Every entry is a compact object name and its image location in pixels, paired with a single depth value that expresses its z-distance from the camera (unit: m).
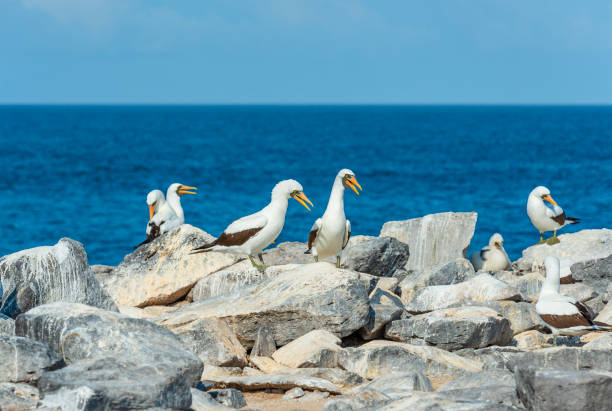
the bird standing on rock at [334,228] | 20.98
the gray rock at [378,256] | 23.34
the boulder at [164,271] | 21.92
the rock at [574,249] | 26.22
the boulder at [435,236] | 27.17
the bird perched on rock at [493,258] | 27.50
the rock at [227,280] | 21.58
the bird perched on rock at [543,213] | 32.37
